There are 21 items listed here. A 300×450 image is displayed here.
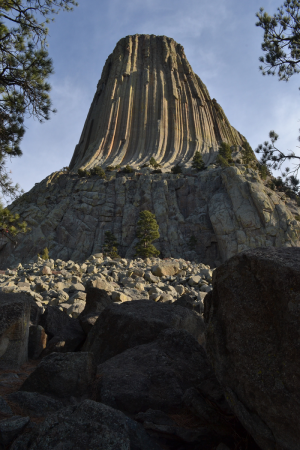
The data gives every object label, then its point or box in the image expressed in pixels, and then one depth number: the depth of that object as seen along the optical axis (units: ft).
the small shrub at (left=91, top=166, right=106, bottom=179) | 150.42
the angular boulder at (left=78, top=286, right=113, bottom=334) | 26.04
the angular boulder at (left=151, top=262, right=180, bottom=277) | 52.80
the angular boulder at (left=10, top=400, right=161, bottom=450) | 7.45
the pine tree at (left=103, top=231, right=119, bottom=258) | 116.67
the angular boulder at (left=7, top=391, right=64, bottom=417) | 10.78
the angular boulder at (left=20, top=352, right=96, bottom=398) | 12.63
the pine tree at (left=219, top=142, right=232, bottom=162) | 159.43
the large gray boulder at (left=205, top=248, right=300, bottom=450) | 7.66
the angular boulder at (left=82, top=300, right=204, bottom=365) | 16.99
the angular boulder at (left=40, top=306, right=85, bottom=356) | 19.77
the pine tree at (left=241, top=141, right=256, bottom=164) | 143.95
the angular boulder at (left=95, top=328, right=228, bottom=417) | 11.56
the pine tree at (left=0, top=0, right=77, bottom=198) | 22.57
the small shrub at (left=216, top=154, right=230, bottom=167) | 144.15
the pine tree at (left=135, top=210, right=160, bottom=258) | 113.91
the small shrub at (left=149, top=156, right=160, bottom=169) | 158.21
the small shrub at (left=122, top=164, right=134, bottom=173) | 153.17
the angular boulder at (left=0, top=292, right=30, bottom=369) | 17.44
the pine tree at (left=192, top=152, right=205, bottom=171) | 155.74
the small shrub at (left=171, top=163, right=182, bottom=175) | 150.30
